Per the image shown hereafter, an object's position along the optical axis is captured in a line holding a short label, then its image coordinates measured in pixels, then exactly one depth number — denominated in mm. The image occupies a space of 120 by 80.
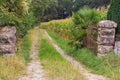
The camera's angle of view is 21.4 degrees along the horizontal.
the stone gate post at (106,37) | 14641
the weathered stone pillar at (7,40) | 14641
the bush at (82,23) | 18641
